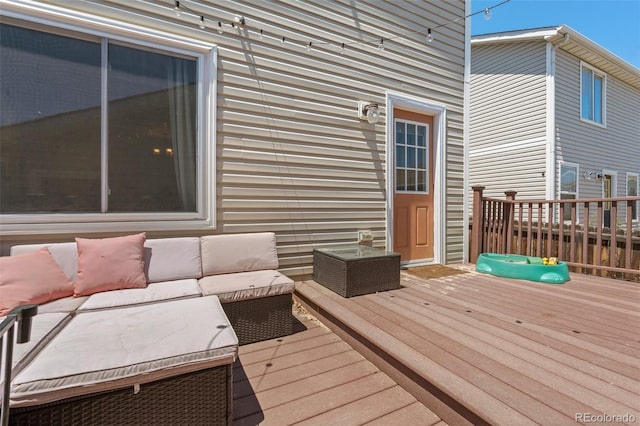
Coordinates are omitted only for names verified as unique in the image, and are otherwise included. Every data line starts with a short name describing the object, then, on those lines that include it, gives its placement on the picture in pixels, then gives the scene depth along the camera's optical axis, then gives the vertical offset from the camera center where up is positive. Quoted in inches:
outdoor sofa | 44.5 -23.5
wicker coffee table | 107.3 -23.4
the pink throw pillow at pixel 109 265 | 80.2 -16.3
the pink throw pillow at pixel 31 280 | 66.9 -18.0
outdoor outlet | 142.9 -12.8
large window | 86.7 +25.0
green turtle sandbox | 125.3 -25.6
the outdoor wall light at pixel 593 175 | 313.8 +39.6
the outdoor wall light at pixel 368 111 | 139.2 +46.4
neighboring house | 280.7 +101.2
